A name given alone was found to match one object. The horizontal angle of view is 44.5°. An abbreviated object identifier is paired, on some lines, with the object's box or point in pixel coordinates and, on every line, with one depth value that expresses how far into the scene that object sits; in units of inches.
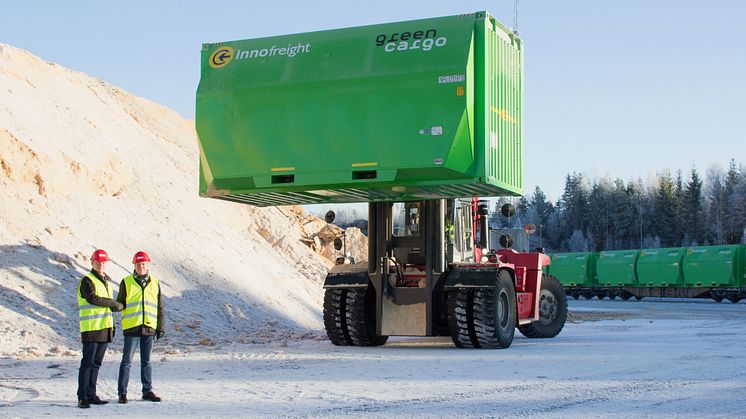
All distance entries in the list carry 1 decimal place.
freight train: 1769.2
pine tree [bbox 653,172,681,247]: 4097.0
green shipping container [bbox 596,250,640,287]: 2023.4
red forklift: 634.8
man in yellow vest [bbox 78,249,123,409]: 385.1
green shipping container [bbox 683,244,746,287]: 1753.2
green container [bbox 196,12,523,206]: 569.3
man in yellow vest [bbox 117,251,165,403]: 393.4
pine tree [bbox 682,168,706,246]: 3954.2
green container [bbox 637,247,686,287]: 1900.8
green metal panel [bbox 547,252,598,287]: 2176.4
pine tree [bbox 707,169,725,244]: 4020.7
